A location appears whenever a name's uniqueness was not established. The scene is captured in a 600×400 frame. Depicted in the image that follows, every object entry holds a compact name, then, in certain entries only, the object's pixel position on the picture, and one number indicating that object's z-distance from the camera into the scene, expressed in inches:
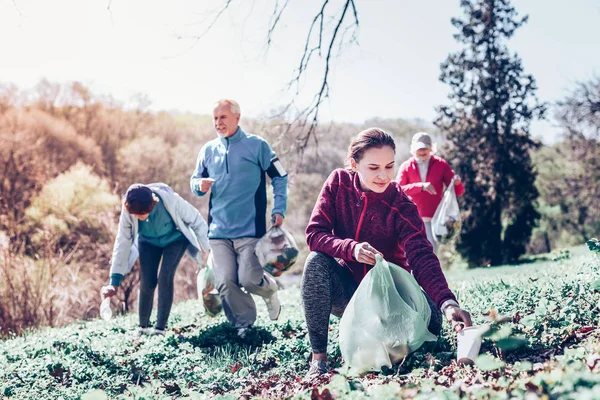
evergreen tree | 941.8
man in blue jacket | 215.5
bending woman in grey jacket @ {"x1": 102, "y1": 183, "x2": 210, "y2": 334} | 232.1
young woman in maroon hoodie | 140.6
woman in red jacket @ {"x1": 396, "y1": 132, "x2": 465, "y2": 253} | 294.7
